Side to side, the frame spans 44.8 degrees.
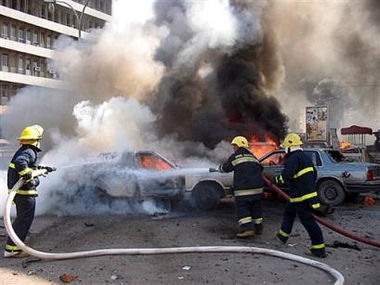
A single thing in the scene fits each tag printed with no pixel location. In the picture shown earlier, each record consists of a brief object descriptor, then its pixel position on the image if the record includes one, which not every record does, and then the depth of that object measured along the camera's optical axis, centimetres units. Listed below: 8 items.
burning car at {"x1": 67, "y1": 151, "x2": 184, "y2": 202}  915
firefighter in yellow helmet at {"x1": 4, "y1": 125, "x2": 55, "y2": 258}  602
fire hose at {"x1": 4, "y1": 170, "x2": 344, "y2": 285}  557
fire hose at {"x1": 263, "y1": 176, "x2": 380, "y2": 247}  604
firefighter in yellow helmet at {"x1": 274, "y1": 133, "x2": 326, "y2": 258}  596
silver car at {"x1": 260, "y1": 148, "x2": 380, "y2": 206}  1030
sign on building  1577
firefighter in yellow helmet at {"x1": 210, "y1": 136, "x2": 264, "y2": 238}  686
